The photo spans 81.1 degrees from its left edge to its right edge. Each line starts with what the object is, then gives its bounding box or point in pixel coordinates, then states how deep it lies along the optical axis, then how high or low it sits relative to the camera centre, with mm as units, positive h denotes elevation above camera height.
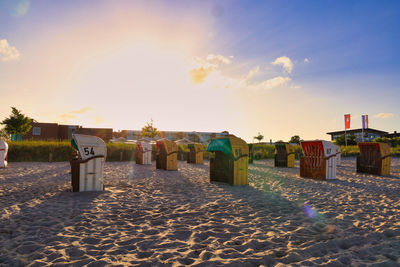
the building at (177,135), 55219 +1583
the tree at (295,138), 67512 +1492
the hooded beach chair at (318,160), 10000 -737
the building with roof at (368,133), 57281 +2781
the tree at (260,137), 93375 +2185
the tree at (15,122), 29859 +2126
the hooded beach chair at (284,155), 15625 -828
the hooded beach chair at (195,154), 17719 -947
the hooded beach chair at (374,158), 11406 -722
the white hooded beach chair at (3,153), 12286 -758
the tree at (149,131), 44656 +1914
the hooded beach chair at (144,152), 16547 -803
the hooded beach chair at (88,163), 6660 -683
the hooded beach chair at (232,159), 8266 -619
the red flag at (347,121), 35469 +3488
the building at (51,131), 36031 +1317
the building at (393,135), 55750 +2365
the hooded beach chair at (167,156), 12812 -821
